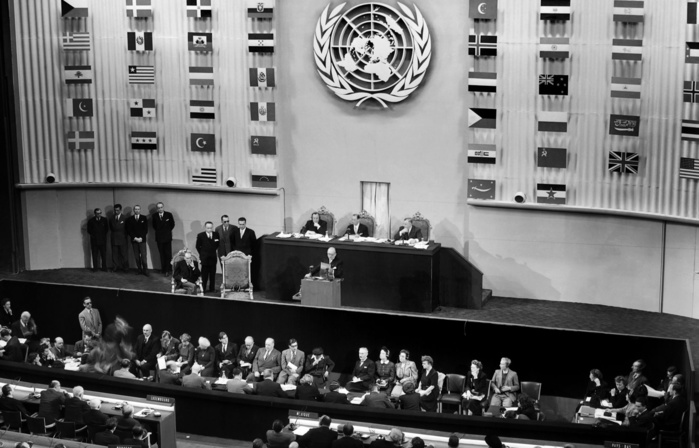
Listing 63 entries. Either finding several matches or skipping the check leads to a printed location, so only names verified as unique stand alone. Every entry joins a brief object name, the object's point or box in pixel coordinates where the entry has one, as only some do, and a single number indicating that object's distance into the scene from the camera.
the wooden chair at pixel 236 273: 20.94
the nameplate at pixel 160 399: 15.66
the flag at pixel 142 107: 23.22
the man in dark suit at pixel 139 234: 22.98
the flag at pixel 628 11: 19.61
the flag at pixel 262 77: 22.38
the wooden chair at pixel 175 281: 20.86
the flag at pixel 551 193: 20.83
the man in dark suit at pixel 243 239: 22.02
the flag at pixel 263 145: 22.61
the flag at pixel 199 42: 22.62
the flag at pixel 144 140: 23.36
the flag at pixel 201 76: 22.75
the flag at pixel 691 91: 19.20
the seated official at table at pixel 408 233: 21.02
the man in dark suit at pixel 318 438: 13.95
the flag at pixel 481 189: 21.36
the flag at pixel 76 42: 23.14
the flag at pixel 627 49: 19.73
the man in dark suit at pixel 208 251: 21.84
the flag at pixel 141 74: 23.06
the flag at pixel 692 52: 19.05
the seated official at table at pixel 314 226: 21.61
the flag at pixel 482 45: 20.81
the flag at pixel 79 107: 23.39
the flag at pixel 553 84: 20.52
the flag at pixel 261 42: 22.23
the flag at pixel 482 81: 20.95
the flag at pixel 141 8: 22.78
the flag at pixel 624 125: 19.95
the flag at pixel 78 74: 23.27
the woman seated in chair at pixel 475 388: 16.36
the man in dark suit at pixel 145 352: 18.06
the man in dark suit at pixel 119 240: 23.14
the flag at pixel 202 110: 22.89
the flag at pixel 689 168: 19.44
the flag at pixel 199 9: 22.47
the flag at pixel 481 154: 21.23
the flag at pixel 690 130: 19.30
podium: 19.81
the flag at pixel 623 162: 20.09
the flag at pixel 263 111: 22.50
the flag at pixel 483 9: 20.67
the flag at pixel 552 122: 20.61
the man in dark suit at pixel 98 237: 23.21
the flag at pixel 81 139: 23.53
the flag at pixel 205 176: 23.11
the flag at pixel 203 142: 23.00
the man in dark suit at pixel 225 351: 17.92
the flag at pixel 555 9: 20.20
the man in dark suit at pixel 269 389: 16.03
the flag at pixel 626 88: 19.86
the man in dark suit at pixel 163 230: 22.94
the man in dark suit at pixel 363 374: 16.94
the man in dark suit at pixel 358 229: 21.52
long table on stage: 20.14
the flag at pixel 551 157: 20.70
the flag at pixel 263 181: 22.75
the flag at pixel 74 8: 22.98
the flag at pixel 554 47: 20.33
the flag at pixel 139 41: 22.92
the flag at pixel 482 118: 21.11
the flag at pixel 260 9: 22.14
